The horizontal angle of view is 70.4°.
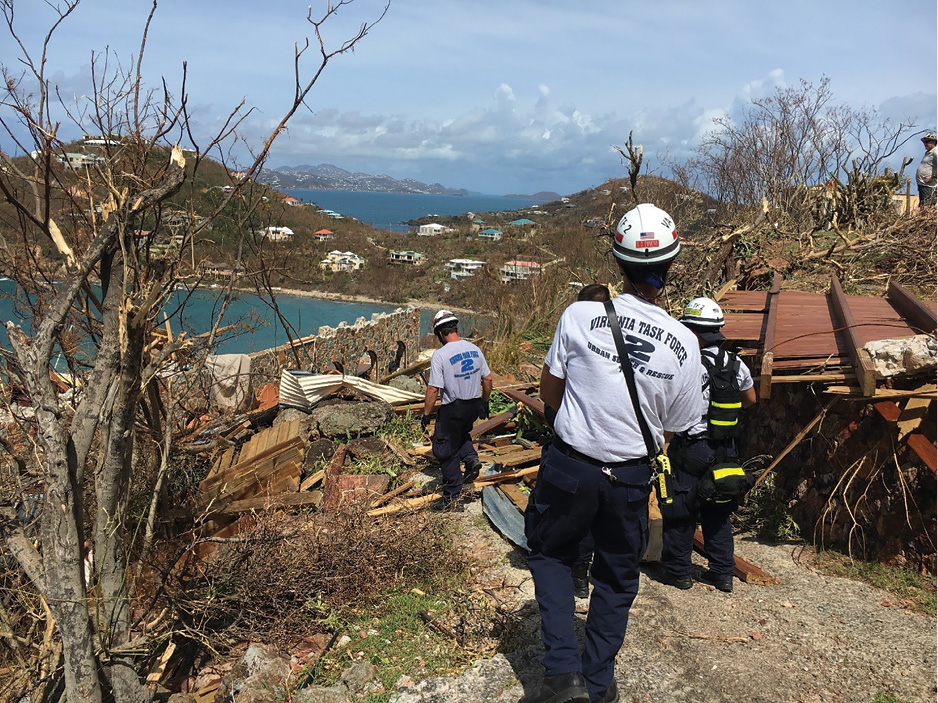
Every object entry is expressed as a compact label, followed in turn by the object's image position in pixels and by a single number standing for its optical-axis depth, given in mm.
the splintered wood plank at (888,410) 4262
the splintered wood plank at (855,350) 4215
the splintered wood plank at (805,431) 4691
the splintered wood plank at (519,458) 6484
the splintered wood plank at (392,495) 6156
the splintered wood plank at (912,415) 4199
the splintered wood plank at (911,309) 4832
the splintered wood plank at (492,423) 7547
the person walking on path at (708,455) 4125
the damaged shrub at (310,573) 4309
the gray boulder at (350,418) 8164
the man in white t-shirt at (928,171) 11172
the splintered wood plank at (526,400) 6970
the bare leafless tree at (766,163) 17641
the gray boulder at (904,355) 4125
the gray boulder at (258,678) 3615
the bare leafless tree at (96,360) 3324
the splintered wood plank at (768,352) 4742
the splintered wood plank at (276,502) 5664
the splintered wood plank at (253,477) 5736
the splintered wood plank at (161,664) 4398
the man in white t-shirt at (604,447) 2771
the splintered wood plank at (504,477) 6223
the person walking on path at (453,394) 5488
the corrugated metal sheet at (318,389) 8641
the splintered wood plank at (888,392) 4156
